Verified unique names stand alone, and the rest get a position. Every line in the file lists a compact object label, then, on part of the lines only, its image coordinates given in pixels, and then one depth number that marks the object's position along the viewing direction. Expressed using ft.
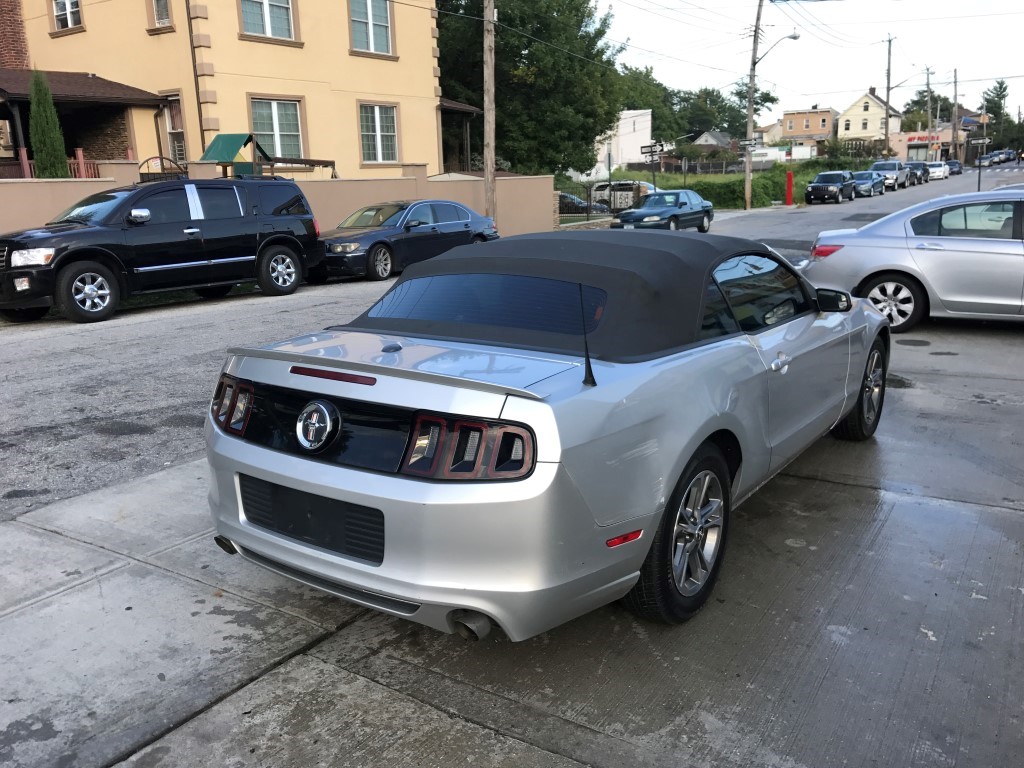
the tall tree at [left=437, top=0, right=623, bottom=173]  109.19
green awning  62.23
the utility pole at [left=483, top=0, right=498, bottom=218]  73.10
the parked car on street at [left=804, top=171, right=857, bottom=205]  139.23
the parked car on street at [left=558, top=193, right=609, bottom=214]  124.16
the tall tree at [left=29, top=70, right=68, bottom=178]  60.90
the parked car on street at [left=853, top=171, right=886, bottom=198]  153.38
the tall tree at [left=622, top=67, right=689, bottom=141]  259.19
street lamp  137.08
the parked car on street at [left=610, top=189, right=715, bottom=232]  83.76
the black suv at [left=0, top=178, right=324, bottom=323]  36.91
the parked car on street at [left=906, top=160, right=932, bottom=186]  198.93
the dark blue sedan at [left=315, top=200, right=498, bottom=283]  51.08
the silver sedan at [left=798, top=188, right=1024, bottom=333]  28.43
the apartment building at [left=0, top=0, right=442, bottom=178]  67.77
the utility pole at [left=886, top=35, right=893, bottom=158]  243.19
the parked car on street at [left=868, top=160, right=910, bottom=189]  176.10
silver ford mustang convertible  9.16
